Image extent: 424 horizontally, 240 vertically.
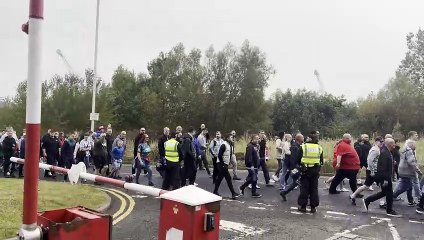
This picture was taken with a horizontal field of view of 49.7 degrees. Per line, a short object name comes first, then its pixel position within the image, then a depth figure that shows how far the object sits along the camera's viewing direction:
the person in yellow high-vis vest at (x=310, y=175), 10.45
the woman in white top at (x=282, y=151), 13.73
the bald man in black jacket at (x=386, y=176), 10.24
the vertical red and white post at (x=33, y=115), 3.34
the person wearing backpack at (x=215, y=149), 13.08
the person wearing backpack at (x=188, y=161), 12.44
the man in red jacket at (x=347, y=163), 12.48
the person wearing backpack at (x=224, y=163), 11.68
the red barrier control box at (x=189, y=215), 3.74
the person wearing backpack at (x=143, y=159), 14.12
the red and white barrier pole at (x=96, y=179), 5.06
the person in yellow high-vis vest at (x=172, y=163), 11.88
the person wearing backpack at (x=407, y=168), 11.02
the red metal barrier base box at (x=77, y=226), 3.76
